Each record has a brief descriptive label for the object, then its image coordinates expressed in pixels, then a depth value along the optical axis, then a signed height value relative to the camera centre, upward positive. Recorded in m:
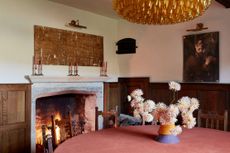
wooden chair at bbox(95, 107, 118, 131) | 2.48 -0.50
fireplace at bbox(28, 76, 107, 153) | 3.04 -0.35
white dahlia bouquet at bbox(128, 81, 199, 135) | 1.63 -0.31
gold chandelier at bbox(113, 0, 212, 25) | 1.62 +0.54
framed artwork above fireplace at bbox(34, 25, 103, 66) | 3.15 +0.46
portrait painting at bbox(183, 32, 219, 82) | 3.26 +0.28
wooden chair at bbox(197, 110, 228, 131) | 2.26 -0.49
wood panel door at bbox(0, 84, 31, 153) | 2.76 -0.64
